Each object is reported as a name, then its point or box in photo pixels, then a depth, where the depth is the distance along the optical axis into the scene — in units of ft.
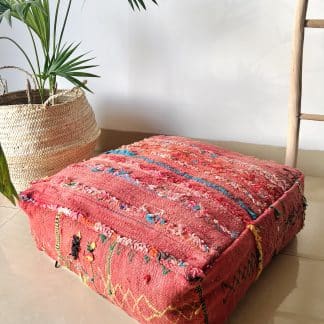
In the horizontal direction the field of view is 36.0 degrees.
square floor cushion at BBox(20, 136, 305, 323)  2.62
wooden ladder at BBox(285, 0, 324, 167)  3.89
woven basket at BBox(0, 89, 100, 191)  4.25
